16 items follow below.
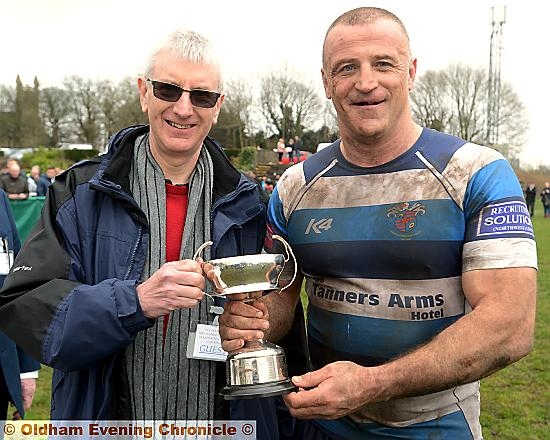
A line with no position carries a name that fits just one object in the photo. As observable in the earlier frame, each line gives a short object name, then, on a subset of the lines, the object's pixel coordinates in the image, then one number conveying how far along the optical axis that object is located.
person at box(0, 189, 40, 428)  3.42
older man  2.33
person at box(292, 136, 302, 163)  34.84
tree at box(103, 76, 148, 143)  39.25
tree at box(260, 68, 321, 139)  48.53
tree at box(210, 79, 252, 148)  44.66
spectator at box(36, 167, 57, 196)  19.14
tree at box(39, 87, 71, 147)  51.62
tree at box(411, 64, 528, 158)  49.28
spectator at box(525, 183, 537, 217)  33.56
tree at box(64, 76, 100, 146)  50.44
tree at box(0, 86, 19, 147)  49.88
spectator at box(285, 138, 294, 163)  35.38
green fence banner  10.96
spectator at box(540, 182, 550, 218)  36.12
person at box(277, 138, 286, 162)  35.04
